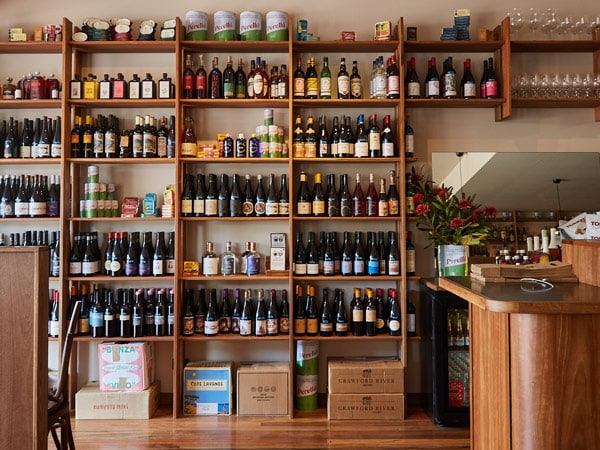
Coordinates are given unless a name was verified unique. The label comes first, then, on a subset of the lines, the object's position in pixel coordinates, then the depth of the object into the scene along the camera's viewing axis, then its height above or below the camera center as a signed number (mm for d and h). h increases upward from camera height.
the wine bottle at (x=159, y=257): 3562 -149
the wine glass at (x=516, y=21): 3625 +1489
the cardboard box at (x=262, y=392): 3479 -1070
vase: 3385 -174
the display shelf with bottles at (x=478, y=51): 3553 +1173
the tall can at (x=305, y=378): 3561 -1001
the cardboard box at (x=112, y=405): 3414 -1124
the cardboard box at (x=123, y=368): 3459 -891
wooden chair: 2234 -739
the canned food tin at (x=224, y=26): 3654 +1491
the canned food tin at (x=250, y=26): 3670 +1499
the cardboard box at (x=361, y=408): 3422 -1163
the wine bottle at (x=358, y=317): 3539 -576
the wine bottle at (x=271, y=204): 3588 +214
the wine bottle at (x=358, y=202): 3596 +219
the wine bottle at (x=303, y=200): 3598 +245
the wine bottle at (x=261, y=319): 3539 -585
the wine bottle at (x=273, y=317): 3543 -574
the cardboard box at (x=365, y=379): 3434 -978
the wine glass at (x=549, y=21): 3664 +1504
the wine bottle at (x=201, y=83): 3629 +1079
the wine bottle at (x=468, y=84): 3605 +1053
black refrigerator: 3270 -810
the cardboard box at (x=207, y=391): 3512 -1067
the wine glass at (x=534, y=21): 3643 +1497
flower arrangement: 3426 +97
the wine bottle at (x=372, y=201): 3590 +228
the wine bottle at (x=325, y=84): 3621 +1060
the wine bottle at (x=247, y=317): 3531 -572
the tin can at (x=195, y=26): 3645 +1490
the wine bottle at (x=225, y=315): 3615 -569
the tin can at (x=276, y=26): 3631 +1477
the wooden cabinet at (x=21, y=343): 1725 -359
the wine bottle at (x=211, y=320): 3533 -591
